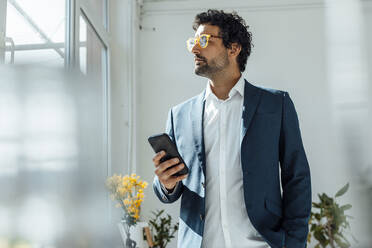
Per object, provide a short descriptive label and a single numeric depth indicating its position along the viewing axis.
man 1.30
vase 3.02
